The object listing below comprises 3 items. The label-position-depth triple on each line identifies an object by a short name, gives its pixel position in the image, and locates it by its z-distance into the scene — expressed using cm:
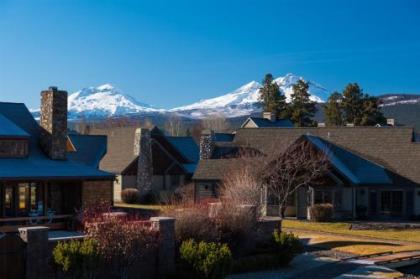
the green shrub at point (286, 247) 2623
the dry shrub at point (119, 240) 2020
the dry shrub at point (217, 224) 2388
